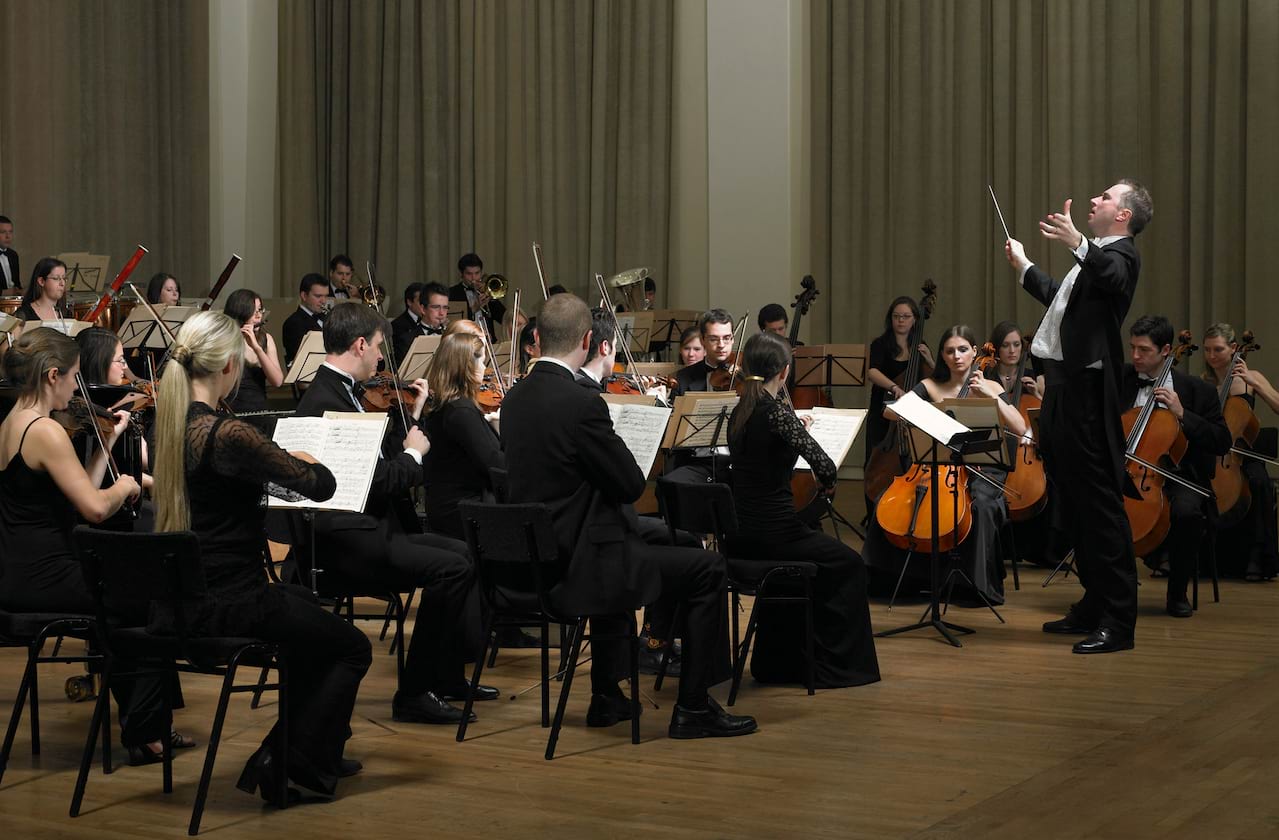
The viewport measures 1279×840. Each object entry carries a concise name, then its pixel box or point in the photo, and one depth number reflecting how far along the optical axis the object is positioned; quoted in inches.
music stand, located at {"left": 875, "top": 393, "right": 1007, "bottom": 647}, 199.3
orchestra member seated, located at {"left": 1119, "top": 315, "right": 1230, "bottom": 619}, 231.8
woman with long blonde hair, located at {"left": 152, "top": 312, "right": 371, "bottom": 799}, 124.7
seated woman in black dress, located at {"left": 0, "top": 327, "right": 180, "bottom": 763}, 144.5
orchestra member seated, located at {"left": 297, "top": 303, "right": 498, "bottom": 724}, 163.8
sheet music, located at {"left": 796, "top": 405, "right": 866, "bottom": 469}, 192.1
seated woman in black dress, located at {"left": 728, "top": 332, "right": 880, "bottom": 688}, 175.5
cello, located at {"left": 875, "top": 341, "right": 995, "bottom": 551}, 220.4
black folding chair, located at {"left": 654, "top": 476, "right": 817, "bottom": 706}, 168.2
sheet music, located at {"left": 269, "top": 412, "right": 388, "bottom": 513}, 144.3
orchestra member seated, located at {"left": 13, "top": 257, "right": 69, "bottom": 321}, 291.6
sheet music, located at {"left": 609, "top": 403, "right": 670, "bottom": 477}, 170.2
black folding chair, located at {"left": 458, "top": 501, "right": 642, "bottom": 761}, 146.5
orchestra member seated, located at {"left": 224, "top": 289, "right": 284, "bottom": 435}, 291.3
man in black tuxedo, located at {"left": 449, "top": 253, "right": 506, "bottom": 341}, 409.7
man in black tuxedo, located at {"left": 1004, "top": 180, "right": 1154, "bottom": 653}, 201.6
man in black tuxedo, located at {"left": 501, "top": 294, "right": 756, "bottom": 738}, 148.6
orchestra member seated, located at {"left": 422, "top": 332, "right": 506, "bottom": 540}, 181.5
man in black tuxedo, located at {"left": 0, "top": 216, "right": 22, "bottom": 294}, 372.2
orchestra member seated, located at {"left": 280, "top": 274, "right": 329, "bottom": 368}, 363.9
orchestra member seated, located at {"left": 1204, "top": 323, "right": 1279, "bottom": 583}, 265.0
